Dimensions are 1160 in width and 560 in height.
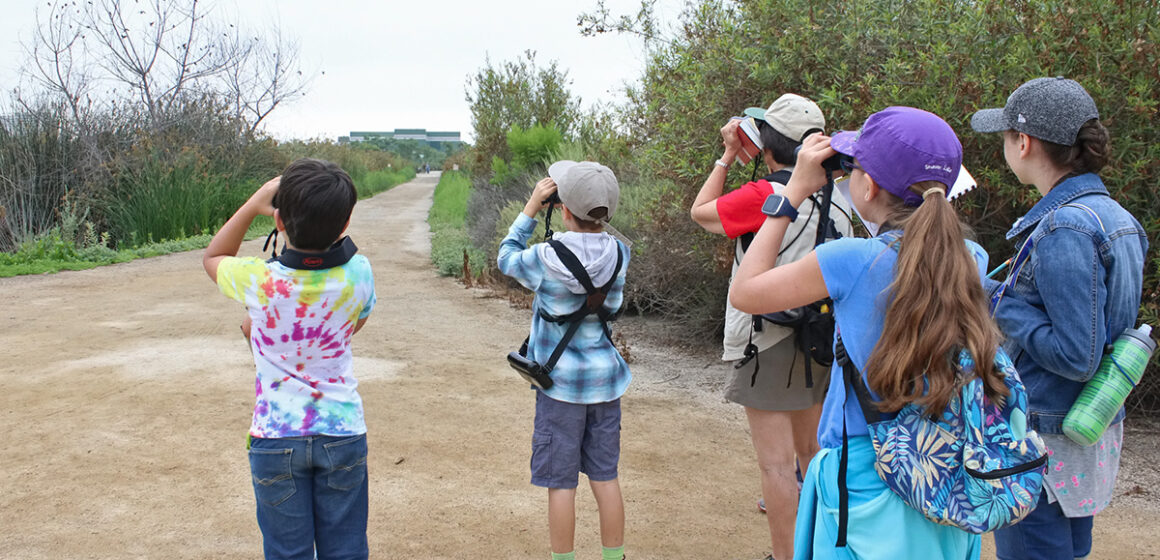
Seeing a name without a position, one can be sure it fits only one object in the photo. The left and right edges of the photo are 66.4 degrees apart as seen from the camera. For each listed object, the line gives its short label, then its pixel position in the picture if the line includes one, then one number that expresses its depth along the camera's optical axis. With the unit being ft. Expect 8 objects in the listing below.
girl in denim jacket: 7.22
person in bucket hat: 10.23
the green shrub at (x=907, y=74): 15.12
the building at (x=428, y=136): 517.18
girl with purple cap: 5.78
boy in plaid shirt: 10.11
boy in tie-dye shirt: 8.22
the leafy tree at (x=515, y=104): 58.90
